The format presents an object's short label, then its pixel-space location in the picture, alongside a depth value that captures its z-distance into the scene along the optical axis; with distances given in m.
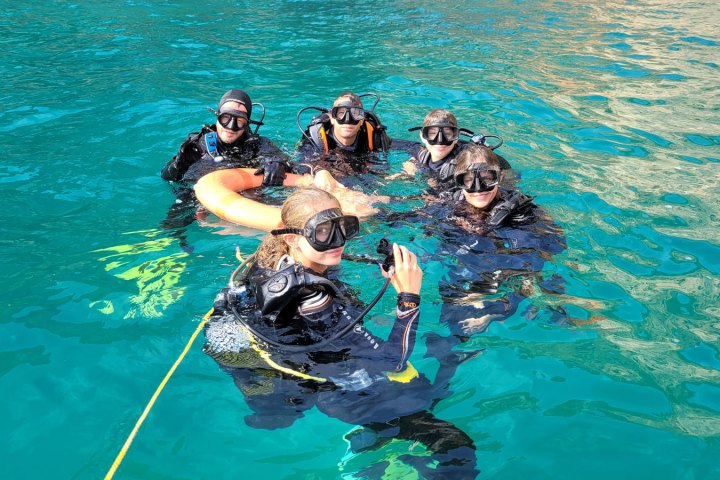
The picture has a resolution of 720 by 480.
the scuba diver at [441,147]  5.61
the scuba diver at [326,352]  2.93
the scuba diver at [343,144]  6.32
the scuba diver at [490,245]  4.15
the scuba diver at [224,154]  5.63
